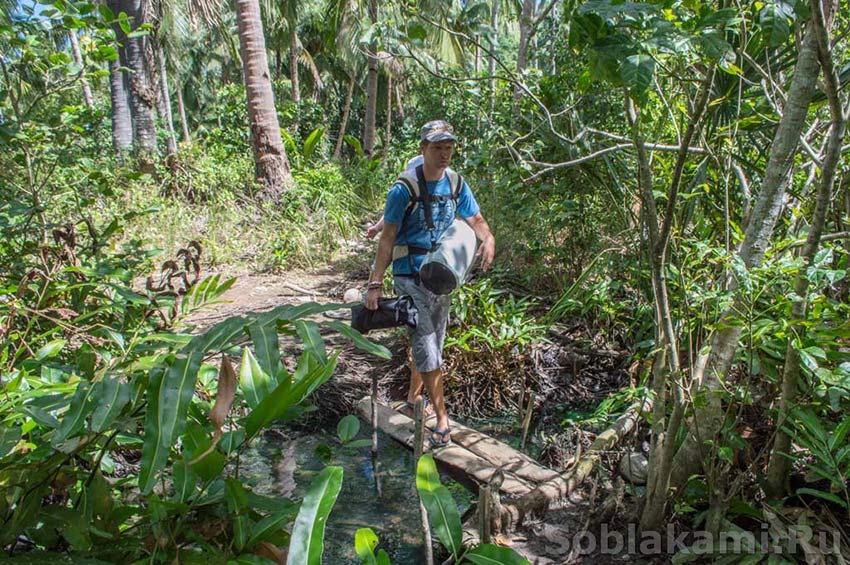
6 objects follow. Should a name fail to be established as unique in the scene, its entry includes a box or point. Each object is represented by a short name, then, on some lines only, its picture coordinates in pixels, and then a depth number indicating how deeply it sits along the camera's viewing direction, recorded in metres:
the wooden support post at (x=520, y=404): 3.97
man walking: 3.39
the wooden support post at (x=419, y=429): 2.13
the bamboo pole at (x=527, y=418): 3.75
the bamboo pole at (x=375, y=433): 3.25
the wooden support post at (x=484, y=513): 2.30
